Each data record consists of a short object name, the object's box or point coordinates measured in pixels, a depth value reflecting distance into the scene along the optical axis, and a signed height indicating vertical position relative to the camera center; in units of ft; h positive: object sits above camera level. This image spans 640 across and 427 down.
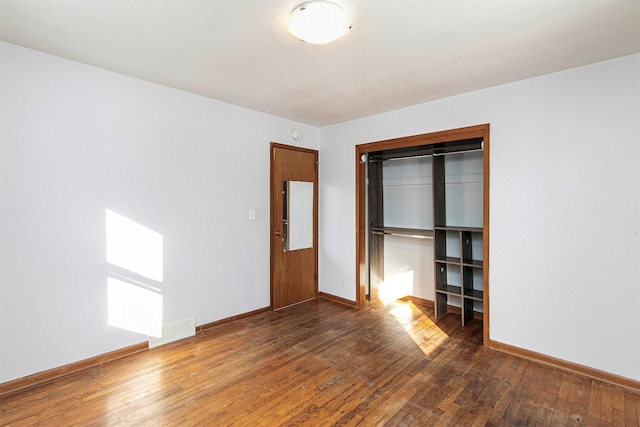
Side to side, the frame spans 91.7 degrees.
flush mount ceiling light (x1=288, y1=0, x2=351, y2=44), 5.73 +3.71
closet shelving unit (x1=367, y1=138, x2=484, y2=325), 11.78 -1.13
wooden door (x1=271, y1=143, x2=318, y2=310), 13.29 -0.52
